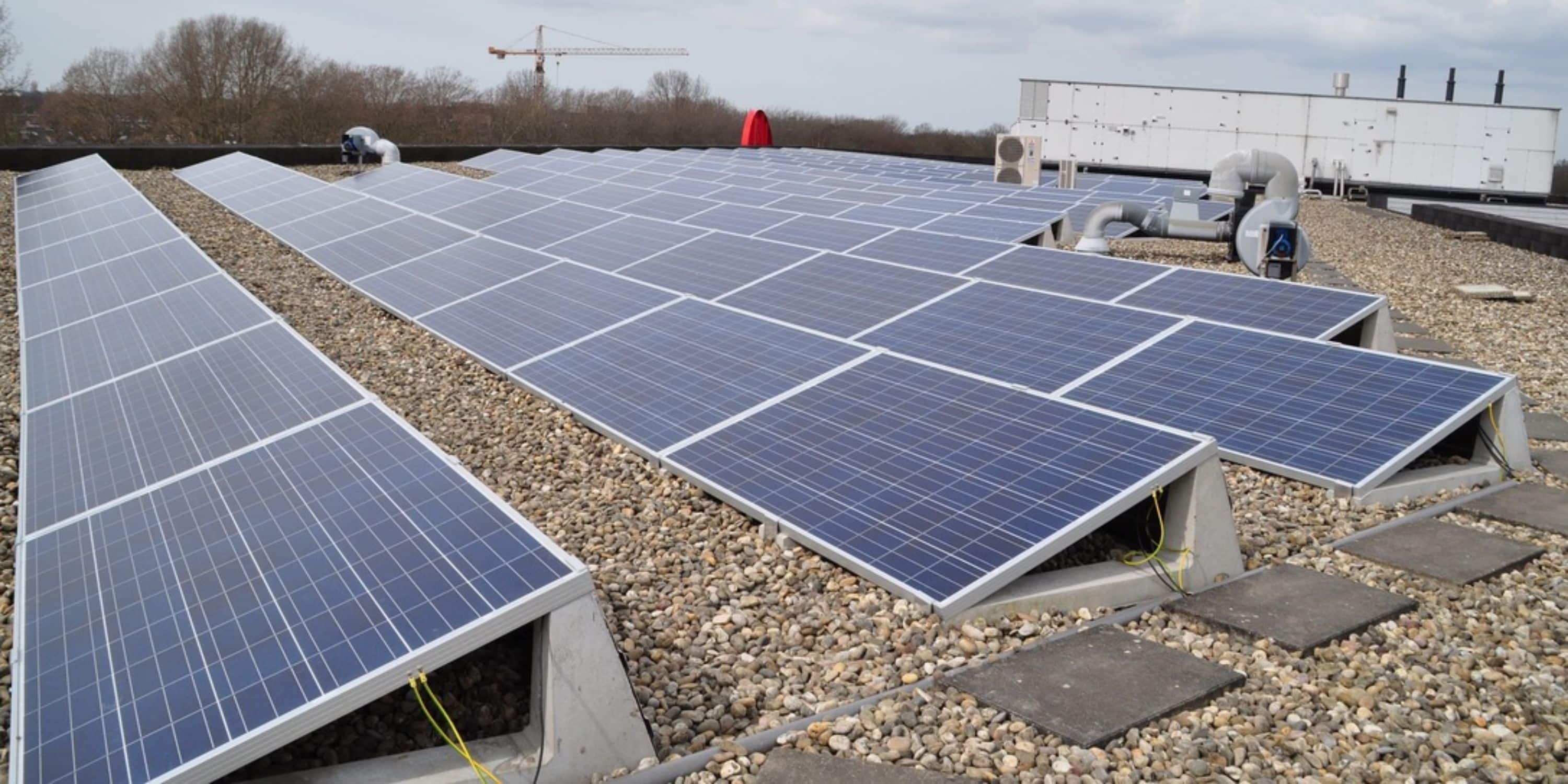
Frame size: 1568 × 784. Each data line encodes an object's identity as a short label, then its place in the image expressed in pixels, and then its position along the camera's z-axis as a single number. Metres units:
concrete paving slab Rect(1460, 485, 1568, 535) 7.23
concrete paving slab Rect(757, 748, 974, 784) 4.22
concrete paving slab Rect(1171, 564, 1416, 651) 5.55
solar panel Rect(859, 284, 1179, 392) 8.84
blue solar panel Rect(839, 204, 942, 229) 18.25
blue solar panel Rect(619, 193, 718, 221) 18.97
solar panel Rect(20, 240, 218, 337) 12.04
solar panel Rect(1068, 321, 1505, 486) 7.71
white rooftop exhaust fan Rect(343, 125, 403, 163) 32.97
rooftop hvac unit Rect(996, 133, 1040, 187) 29.81
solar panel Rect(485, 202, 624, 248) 16.23
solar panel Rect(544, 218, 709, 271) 14.03
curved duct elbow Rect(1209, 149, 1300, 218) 15.18
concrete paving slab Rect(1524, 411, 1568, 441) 9.30
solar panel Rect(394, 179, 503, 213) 20.75
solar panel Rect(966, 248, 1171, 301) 11.12
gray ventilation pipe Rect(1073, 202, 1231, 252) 17.53
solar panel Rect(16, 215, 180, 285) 15.46
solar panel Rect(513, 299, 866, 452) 8.16
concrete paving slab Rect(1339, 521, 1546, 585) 6.40
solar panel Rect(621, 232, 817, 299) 12.10
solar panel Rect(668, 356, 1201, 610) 5.82
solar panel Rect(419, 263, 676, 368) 10.77
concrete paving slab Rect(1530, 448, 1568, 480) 8.36
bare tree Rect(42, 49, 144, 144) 44.06
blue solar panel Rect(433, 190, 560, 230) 18.53
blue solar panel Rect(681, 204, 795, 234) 16.72
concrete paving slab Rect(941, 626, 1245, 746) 4.65
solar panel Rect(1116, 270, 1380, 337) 9.84
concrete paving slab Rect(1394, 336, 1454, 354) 12.41
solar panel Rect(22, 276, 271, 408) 9.01
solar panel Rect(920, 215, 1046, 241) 17.02
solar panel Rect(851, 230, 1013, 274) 12.85
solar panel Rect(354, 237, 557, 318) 13.30
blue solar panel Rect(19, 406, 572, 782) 3.72
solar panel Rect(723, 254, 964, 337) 10.39
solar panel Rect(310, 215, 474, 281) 15.73
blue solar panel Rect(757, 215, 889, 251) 14.80
